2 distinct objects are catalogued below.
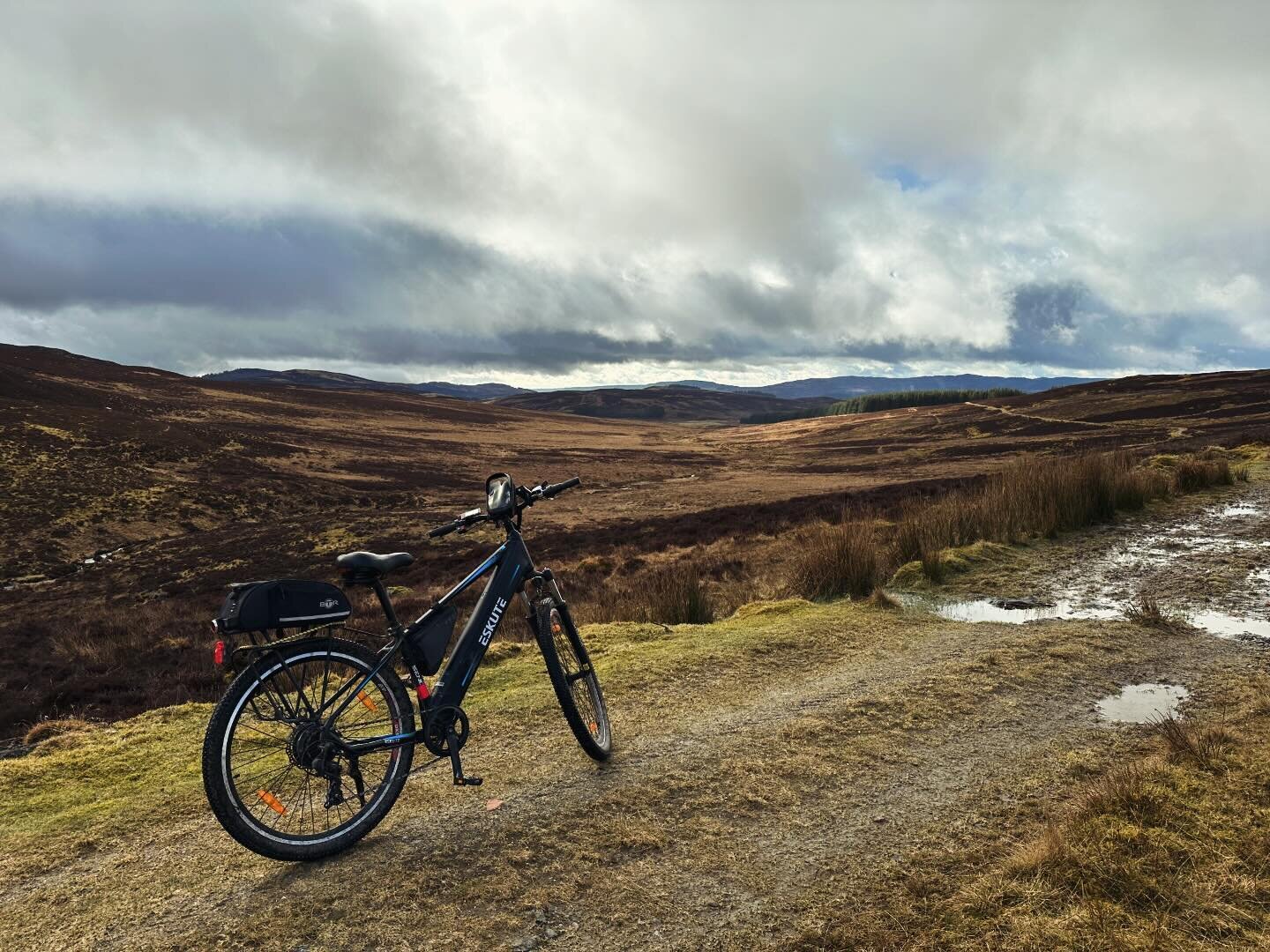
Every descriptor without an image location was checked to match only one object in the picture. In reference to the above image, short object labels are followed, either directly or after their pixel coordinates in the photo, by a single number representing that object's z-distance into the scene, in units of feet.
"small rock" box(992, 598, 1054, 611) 27.78
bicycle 11.29
